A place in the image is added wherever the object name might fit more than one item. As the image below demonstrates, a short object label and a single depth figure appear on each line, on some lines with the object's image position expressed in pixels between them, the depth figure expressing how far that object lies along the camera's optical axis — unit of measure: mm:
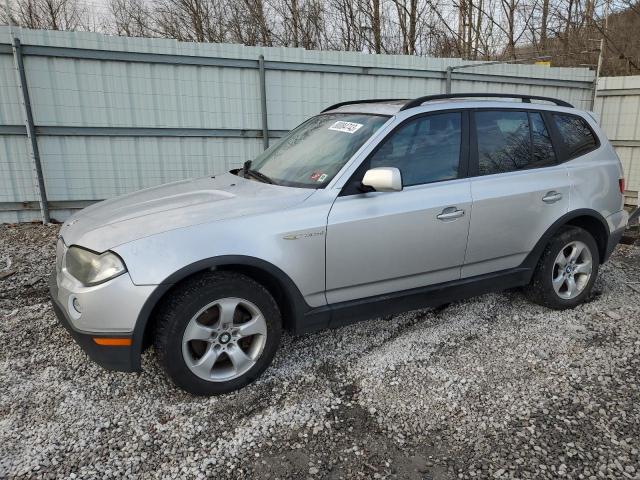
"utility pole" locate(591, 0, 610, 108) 14411
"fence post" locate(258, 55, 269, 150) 7269
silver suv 2689
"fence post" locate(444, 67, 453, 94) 8406
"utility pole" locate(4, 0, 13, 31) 6030
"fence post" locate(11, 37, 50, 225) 6125
